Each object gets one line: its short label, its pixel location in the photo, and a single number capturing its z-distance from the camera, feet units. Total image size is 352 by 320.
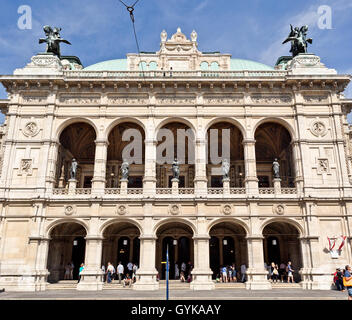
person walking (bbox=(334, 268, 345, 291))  62.28
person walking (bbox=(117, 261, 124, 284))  73.67
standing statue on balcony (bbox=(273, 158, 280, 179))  75.24
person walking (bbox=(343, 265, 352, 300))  38.10
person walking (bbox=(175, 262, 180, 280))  78.75
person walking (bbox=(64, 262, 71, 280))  77.36
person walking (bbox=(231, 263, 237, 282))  74.78
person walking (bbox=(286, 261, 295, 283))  71.16
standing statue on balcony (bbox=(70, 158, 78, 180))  76.02
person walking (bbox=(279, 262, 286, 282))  77.92
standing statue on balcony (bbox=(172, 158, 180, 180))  75.77
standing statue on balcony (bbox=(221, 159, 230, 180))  74.96
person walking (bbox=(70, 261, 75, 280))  78.18
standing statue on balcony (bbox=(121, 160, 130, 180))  75.14
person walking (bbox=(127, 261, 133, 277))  74.03
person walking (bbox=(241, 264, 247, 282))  73.67
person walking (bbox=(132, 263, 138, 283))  71.05
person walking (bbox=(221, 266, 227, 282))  72.79
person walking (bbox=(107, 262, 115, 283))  71.87
